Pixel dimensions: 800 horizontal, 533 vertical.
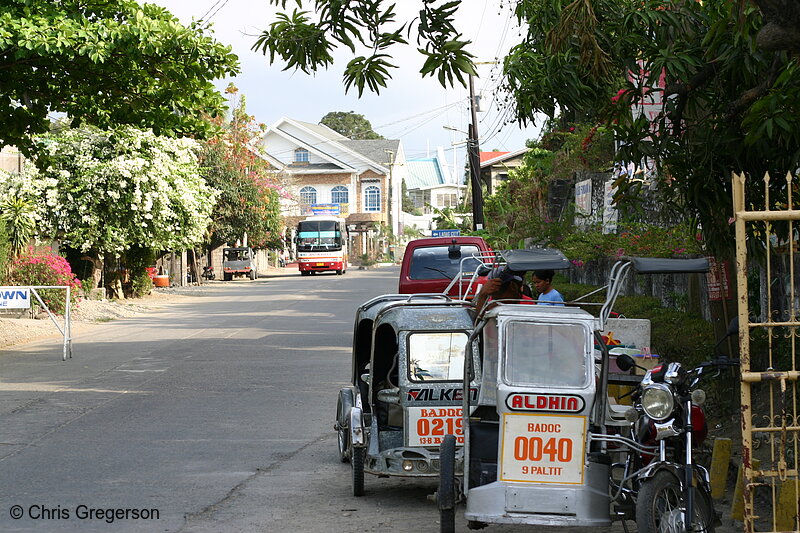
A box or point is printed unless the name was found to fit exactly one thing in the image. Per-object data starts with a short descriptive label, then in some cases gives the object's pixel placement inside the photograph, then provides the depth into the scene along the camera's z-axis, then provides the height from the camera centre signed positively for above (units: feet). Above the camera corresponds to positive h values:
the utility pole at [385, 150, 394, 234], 305.86 +19.18
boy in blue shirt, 32.48 -0.77
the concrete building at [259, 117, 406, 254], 291.58 +27.35
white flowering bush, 107.86 +8.69
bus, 209.05 +4.59
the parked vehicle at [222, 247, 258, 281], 193.47 +0.80
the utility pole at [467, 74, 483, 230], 129.49 +12.88
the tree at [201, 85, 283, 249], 166.20 +14.15
